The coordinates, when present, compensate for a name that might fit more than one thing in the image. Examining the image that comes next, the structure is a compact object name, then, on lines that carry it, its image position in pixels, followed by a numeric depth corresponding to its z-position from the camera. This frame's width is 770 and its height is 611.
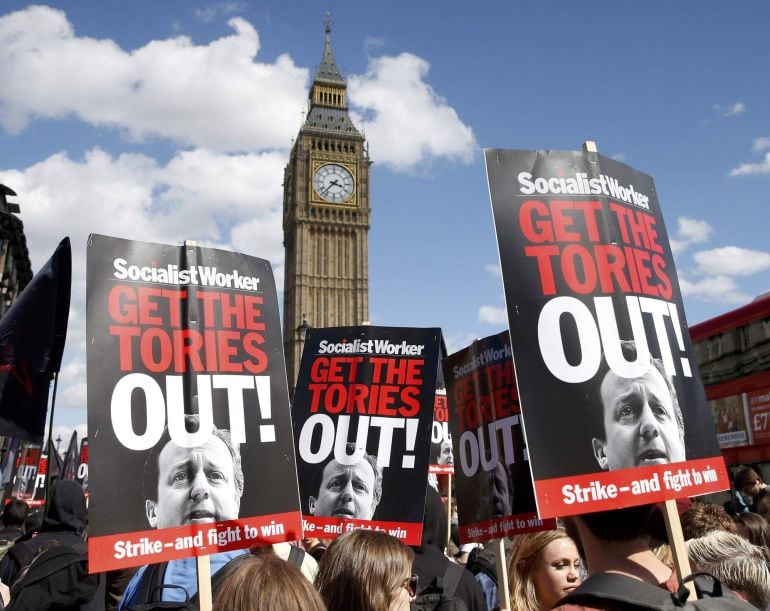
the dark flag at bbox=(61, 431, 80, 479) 15.16
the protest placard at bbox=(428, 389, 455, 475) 8.51
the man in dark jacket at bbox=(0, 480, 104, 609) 3.95
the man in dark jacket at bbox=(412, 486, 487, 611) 3.57
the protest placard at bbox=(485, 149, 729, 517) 2.41
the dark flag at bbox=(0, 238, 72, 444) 3.77
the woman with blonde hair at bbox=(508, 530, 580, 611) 3.06
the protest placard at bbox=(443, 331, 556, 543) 4.19
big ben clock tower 59.16
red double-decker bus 9.11
